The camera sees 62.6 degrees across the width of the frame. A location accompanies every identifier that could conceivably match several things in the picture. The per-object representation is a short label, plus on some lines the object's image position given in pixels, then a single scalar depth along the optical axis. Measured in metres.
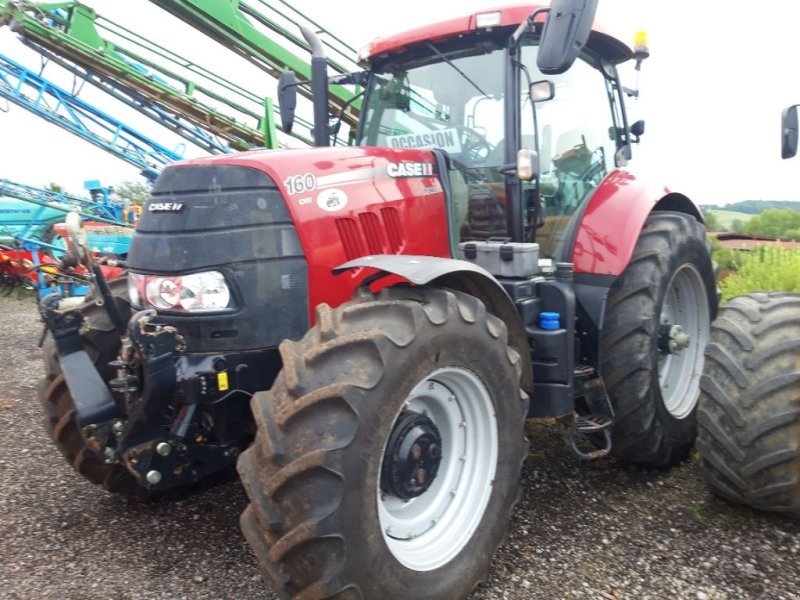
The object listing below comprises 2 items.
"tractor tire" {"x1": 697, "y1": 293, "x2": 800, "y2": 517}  2.88
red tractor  2.07
